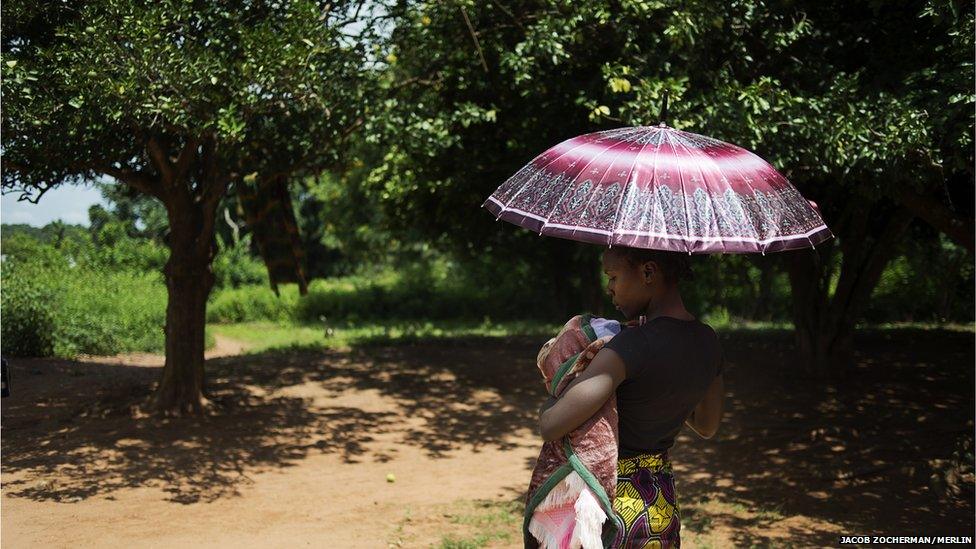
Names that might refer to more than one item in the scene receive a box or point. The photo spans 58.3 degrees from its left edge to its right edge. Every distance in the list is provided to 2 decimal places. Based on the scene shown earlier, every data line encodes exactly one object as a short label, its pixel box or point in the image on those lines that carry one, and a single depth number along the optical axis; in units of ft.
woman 8.41
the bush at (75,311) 38.91
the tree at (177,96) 21.36
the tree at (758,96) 20.71
